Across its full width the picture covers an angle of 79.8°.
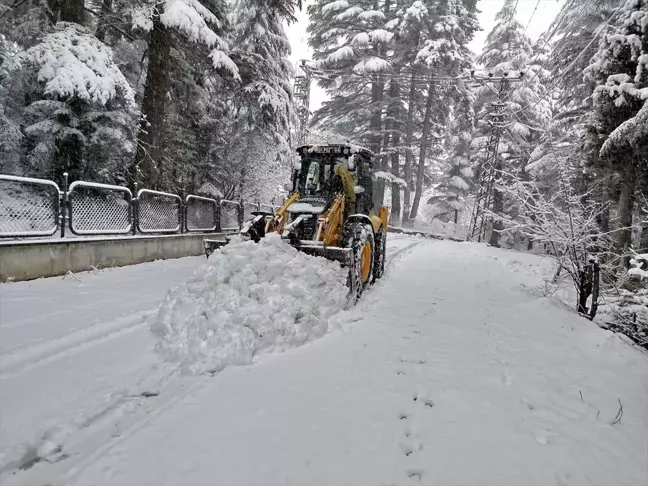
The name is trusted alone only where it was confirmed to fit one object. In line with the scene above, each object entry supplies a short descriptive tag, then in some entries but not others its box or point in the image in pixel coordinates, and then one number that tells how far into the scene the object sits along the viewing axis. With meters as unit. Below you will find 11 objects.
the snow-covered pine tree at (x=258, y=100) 14.73
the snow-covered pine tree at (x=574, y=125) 12.45
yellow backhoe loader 6.23
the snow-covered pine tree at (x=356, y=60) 25.42
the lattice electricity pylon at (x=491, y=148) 20.45
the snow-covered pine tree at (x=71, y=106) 8.14
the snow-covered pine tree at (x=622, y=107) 9.17
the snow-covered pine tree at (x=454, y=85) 25.17
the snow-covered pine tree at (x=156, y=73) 10.17
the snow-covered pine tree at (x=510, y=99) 25.92
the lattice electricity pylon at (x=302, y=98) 21.53
